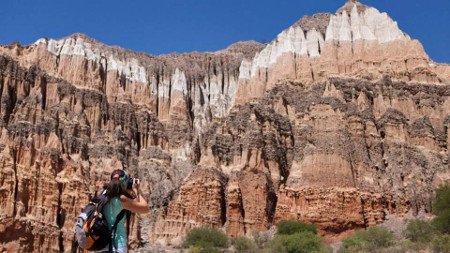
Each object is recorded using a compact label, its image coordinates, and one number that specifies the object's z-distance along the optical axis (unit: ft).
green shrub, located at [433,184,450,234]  153.17
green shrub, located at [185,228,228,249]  168.45
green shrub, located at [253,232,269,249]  170.71
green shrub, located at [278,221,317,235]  168.14
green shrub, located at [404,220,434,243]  147.24
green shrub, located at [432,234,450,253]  122.69
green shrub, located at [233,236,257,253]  160.40
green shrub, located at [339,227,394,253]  147.43
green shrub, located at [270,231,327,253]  152.05
